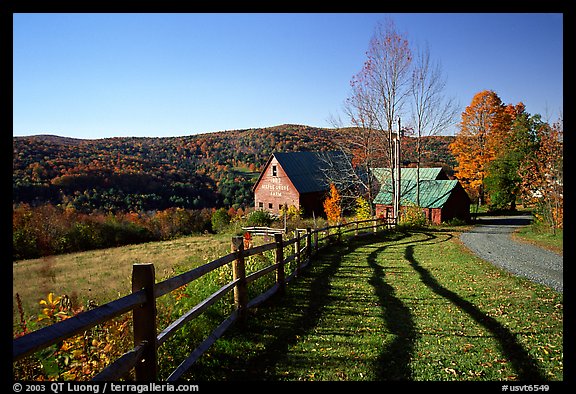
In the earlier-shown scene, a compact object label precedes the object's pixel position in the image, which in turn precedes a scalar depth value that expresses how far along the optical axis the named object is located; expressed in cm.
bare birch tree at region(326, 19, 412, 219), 2153
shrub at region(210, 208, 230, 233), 2664
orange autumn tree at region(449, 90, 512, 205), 3075
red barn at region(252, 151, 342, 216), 3033
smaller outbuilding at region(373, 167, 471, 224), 2669
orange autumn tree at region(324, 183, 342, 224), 2389
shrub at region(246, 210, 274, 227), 2584
